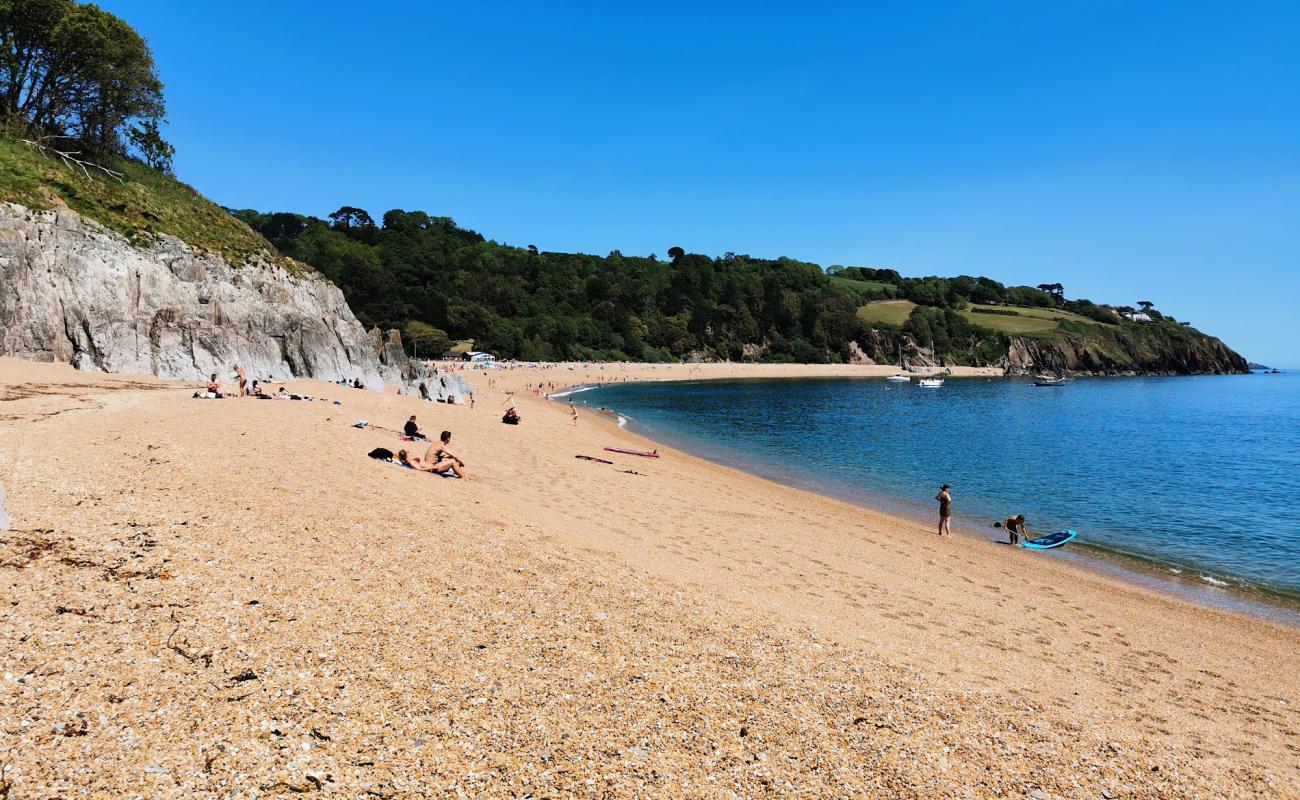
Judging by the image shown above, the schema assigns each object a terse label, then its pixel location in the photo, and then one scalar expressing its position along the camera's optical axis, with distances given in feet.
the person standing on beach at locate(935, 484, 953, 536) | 59.52
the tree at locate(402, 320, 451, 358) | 322.14
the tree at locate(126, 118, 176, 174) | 134.10
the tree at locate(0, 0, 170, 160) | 110.63
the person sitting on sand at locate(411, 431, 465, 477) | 52.54
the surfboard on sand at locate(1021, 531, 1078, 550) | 59.72
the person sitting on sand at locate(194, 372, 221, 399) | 72.83
